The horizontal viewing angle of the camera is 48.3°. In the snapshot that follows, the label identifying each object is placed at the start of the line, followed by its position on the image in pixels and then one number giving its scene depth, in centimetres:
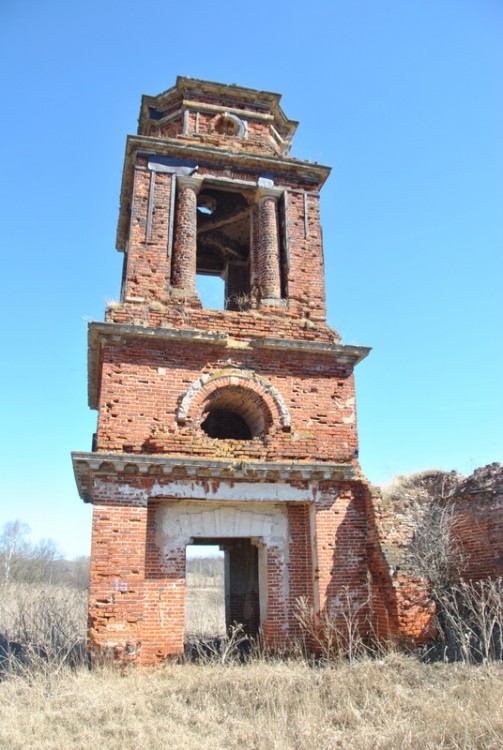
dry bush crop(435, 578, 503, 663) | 813
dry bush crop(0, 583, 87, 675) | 753
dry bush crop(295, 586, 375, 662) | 848
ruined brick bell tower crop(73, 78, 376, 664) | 839
